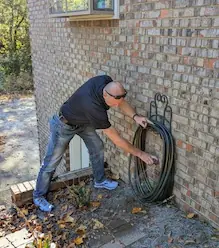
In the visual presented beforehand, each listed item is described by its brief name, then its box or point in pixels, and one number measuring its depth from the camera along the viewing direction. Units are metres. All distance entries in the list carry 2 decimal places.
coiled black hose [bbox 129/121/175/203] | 3.21
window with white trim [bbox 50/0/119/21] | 3.59
